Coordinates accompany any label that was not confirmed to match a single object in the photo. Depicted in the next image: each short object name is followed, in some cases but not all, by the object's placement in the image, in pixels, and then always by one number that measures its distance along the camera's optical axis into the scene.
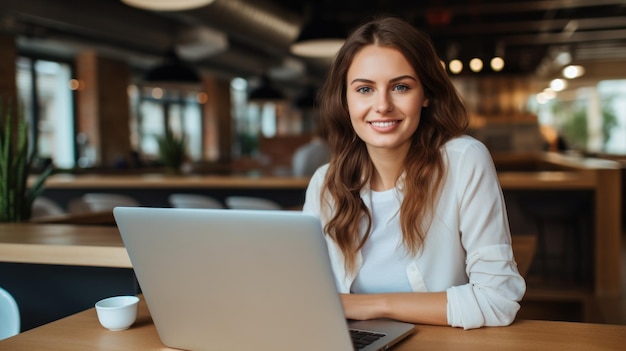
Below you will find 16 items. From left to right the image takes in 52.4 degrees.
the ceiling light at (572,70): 10.45
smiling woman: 1.47
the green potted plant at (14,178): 2.79
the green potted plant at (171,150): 7.17
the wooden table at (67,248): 1.79
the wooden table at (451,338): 1.23
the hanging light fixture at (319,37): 5.29
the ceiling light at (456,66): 8.70
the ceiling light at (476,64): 8.60
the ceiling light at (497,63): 8.52
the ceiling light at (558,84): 12.66
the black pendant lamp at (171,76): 6.91
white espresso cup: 1.38
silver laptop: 1.00
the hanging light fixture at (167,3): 3.66
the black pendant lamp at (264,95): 9.85
